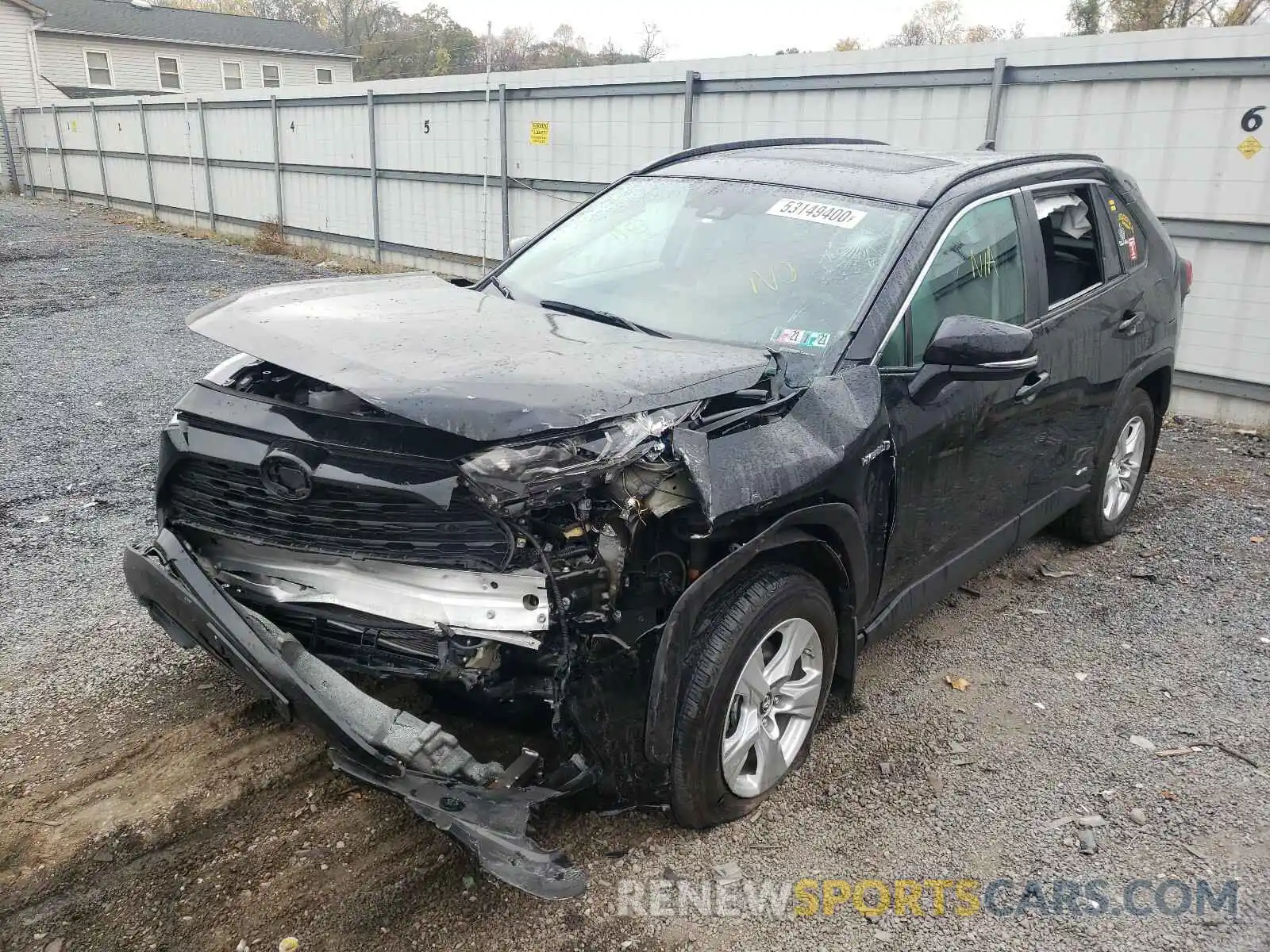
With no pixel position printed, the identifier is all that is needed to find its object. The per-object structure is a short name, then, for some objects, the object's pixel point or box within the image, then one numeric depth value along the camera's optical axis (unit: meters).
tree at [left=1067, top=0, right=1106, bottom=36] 29.44
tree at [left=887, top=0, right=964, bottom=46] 49.09
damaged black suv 2.40
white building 30.20
